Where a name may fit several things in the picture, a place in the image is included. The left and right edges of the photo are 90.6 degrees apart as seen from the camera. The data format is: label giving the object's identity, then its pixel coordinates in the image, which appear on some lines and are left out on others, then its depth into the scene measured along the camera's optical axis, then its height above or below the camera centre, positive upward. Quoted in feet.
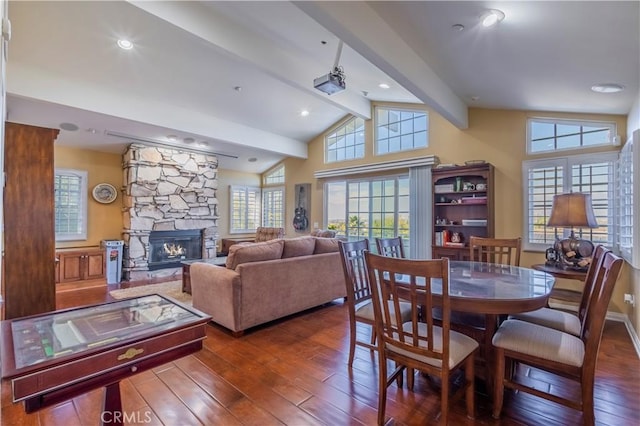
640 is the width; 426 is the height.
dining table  5.97 -1.57
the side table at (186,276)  15.78 -3.13
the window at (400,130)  18.44 +5.17
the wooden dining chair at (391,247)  9.93 -1.06
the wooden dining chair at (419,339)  5.43 -2.43
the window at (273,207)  27.30 +0.63
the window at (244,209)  27.02 +0.44
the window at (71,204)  18.65 +0.55
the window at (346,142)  21.68 +5.21
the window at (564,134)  12.66 +3.45
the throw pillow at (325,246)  13.19 -1.33
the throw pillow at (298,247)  11.97 -1.27
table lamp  10.56 -0.25
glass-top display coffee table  3.66 -1.76
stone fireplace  19.60 +0.41
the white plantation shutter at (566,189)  12.34 +1.13
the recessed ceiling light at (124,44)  12.22 +6.64
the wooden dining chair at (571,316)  7.08 -2.41
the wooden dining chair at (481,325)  7.18 -2.72
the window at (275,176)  27.48 +3.35
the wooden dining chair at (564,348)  5.49 -2.51
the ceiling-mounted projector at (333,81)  11.00 +4.70
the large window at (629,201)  9.00 +0.45
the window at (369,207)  19.21 +0.47
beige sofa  10.40 -2.43
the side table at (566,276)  10.48 -2.03
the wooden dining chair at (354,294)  8.23 -2.20
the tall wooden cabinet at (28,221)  9.09 -0.24
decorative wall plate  19.84 +1.30
